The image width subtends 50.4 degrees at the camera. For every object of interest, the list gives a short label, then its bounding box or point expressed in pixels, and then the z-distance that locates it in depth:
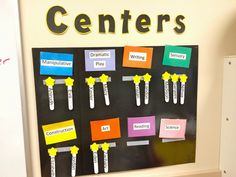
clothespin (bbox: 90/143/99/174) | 1.16
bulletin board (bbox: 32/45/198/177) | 1.10
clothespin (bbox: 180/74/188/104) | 1.20
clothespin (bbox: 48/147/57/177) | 1.12
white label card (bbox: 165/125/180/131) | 1.23
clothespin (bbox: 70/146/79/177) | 1.14
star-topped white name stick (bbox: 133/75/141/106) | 1.16
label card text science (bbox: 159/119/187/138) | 1.22
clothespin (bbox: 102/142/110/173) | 1.17
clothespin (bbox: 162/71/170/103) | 1.19
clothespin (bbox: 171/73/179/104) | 1.20
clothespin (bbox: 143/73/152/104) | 1.17
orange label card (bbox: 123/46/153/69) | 1.14
